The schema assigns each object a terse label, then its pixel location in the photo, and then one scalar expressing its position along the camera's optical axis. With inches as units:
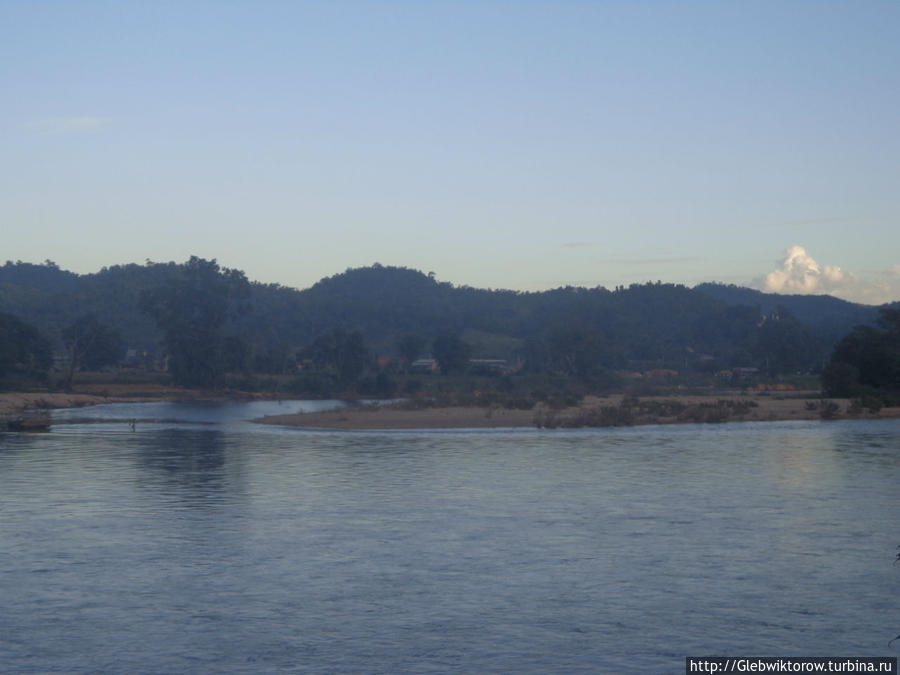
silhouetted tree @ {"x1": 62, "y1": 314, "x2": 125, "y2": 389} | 5693.9
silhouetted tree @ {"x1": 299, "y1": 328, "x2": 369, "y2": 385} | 5585.6
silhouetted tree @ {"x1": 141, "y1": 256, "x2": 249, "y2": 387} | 5625.0
